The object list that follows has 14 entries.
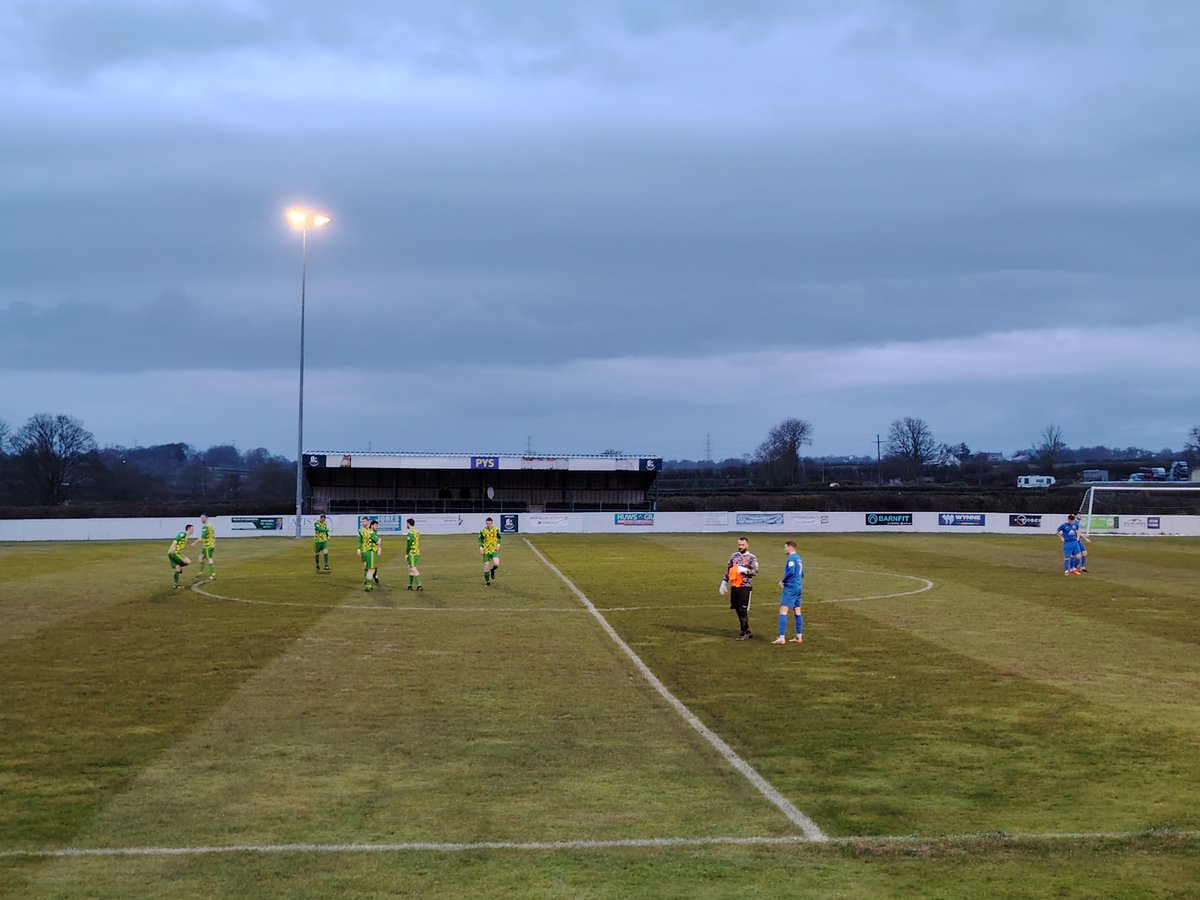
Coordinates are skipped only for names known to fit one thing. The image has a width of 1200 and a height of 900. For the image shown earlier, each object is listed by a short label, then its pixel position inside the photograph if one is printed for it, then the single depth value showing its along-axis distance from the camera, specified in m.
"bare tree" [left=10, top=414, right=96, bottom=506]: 107.19
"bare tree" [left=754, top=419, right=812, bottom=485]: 131.75
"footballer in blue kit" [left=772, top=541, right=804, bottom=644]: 22.11
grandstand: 87.38
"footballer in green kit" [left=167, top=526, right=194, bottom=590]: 33.69
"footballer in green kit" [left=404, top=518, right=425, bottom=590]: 32.59
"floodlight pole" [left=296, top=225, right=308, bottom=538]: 58.25
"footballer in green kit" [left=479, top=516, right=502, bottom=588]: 34.47
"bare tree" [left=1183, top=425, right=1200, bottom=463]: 150.77
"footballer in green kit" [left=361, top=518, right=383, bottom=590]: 33.50
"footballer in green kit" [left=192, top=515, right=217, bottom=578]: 35.16
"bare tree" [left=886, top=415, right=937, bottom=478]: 144.12
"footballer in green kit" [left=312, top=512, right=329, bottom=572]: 38.56
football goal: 70.69
